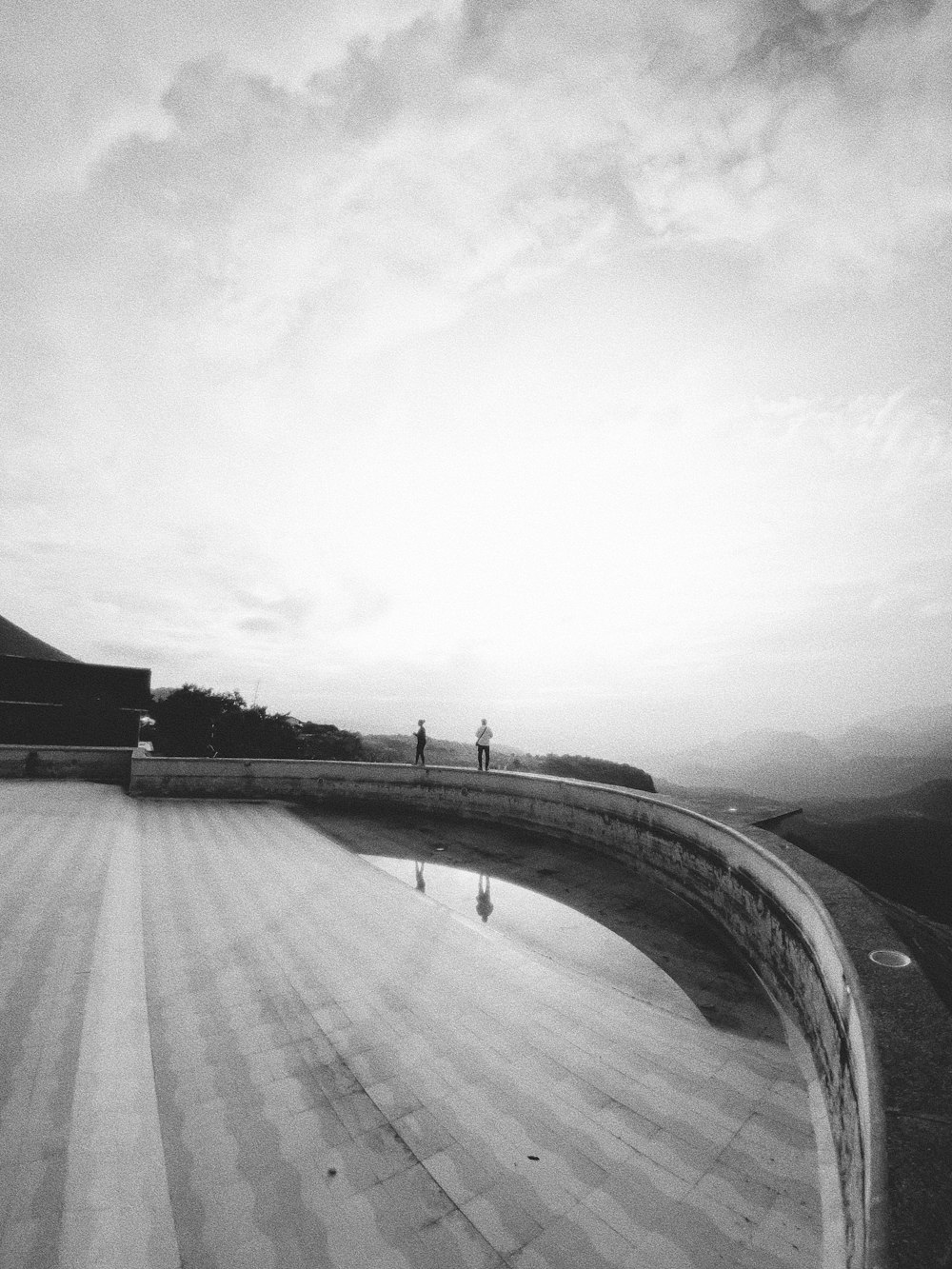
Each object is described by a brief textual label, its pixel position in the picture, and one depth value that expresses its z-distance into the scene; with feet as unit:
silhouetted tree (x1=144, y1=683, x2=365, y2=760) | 80.48
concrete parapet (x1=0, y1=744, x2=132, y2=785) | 49.55
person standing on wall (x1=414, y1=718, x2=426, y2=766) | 48.75
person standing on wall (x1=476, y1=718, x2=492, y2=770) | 44.88
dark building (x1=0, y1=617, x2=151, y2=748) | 66.18
